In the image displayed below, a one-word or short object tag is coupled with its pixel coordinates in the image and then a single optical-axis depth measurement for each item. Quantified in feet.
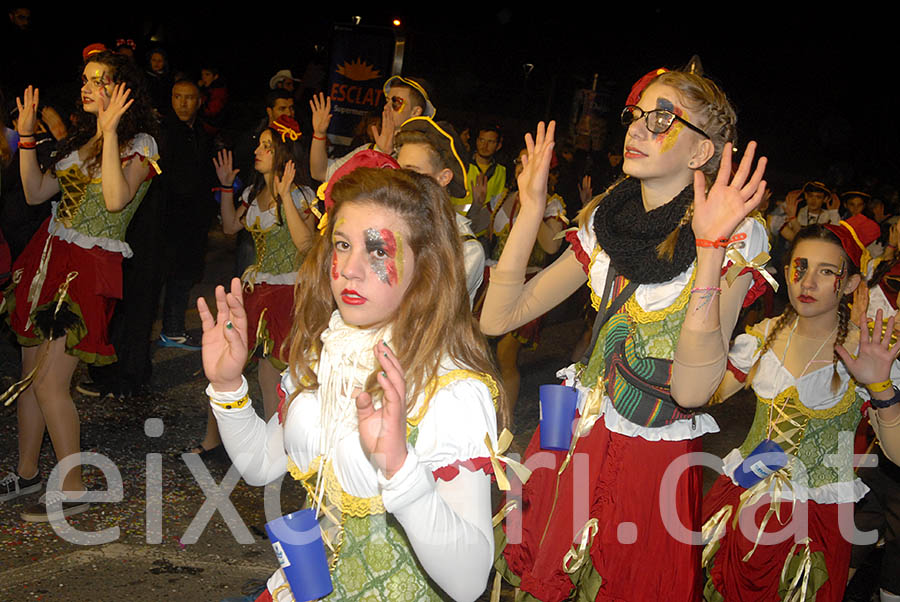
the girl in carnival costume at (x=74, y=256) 14.33
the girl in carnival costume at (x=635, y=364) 8.68
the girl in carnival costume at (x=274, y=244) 16.83
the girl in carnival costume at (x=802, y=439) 10.96
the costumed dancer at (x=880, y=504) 13.65
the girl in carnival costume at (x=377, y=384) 6.58
